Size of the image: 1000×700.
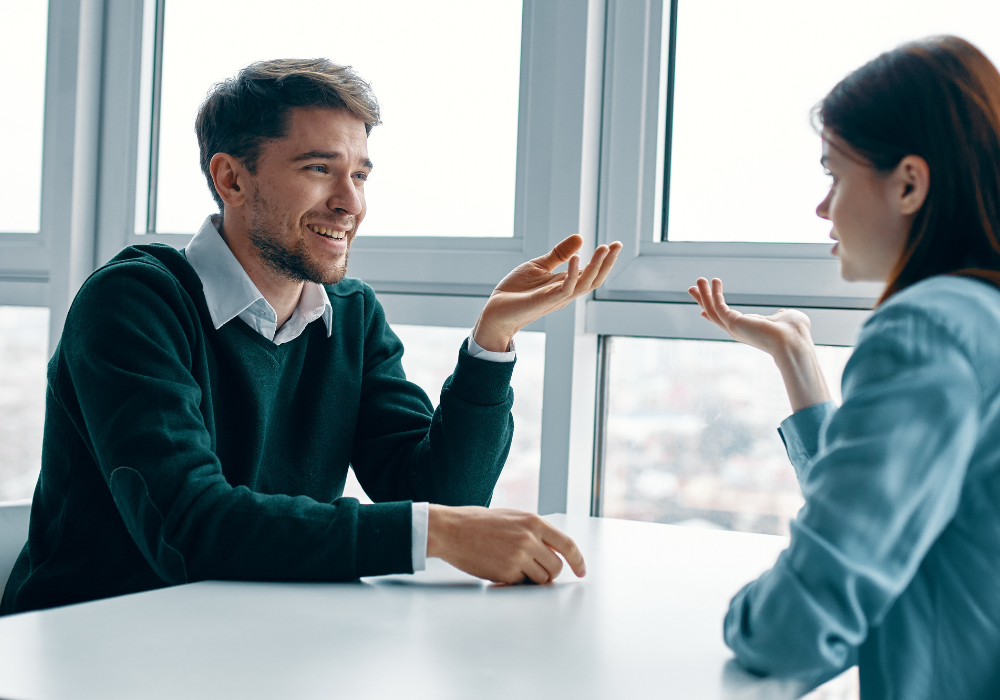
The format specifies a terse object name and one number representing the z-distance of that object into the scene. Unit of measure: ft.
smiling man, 3.24
